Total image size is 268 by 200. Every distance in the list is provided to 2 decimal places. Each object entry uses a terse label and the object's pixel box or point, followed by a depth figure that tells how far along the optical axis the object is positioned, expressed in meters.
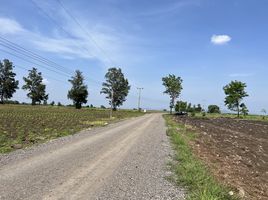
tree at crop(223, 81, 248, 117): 54.92
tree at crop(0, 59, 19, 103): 75.54
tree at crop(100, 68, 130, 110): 82.97
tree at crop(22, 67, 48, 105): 79.02
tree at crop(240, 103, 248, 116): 56.73
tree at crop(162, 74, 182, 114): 65.72
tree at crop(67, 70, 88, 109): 76.97
